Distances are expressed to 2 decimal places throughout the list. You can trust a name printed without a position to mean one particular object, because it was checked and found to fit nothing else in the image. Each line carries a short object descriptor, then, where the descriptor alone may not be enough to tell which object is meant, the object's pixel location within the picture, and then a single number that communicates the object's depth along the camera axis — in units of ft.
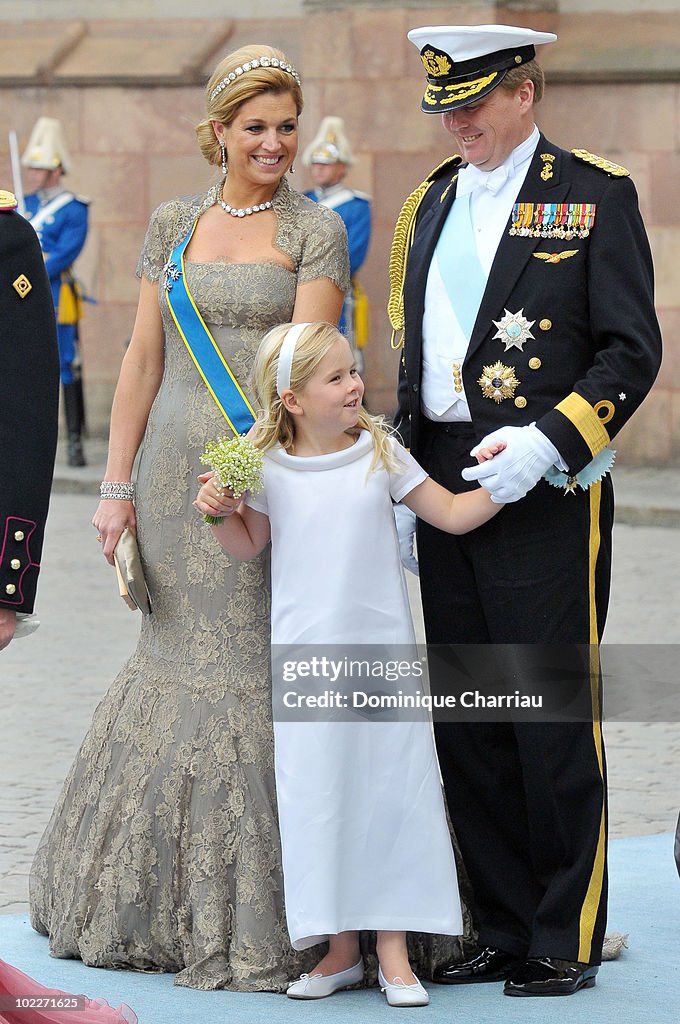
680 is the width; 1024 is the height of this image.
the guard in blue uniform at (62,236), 87.76
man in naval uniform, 25.70
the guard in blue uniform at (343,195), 86.02
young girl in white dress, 26.30
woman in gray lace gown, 27.48
